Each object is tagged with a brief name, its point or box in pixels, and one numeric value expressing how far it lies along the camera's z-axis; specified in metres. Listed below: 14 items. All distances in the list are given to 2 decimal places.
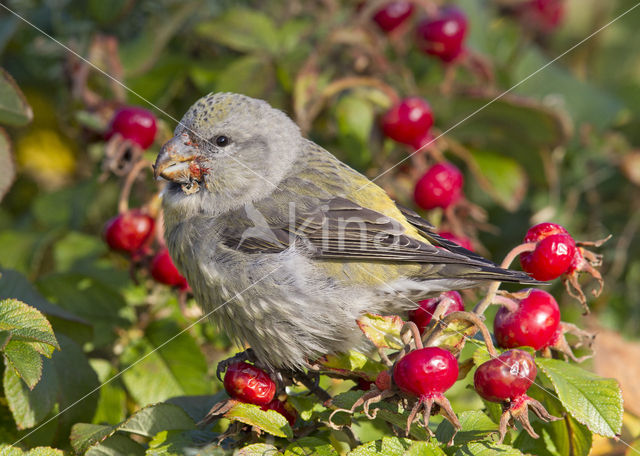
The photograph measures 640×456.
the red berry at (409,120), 6.92
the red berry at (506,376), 3.66
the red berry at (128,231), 5.79
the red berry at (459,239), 5.80
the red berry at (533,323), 4.17
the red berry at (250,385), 4.21
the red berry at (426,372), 3.62
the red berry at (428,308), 4.64
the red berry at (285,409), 4.41
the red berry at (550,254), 4.32
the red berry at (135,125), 6.33
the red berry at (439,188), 6.25
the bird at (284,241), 5.00
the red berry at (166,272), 5.60
